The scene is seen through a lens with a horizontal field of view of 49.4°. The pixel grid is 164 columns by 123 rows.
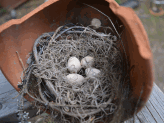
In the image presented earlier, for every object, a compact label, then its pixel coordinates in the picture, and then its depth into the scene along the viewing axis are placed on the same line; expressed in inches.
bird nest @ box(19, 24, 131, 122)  6.5
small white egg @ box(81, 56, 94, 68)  8.1
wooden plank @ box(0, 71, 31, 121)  8.0
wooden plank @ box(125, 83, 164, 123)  7.3
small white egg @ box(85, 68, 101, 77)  7.8
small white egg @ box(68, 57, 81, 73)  8.0
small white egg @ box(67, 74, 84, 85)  7.6
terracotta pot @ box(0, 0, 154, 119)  5.5
